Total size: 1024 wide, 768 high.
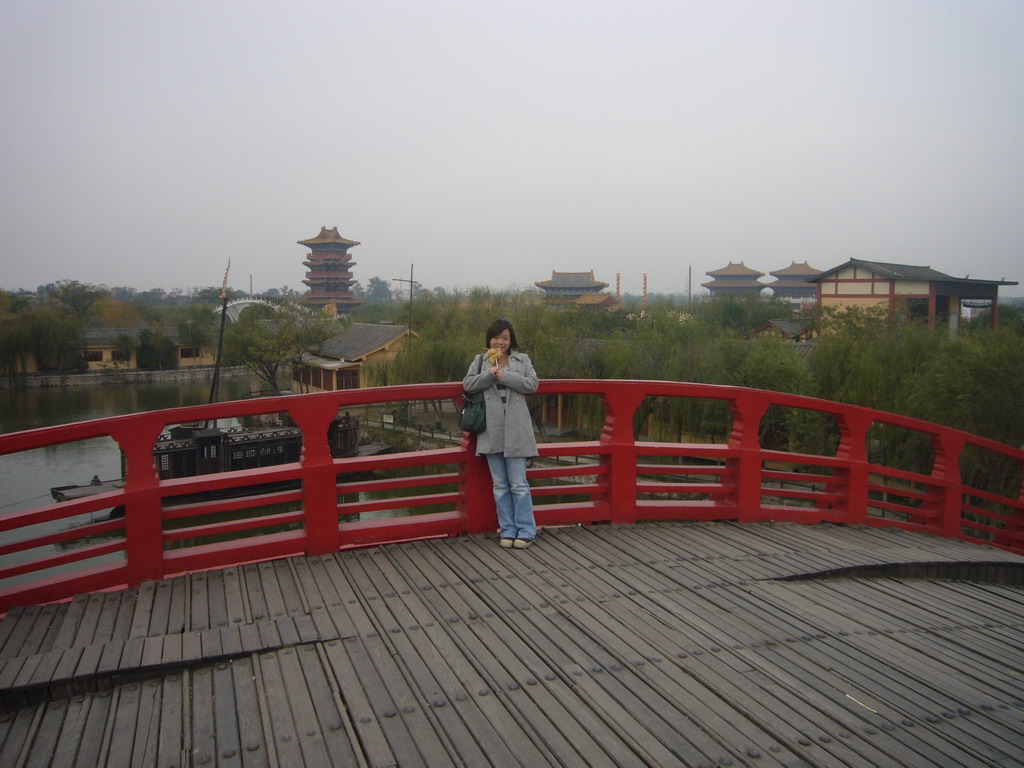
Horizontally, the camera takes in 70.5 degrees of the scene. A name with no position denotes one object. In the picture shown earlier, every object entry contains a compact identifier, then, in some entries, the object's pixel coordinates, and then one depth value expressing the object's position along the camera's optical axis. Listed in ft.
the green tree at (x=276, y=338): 134.21
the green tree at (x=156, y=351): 158.20
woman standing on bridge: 13.58
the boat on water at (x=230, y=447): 80.59
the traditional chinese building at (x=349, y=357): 127.03
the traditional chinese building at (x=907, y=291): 106.42
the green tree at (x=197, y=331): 165.07
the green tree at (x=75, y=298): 178.70
